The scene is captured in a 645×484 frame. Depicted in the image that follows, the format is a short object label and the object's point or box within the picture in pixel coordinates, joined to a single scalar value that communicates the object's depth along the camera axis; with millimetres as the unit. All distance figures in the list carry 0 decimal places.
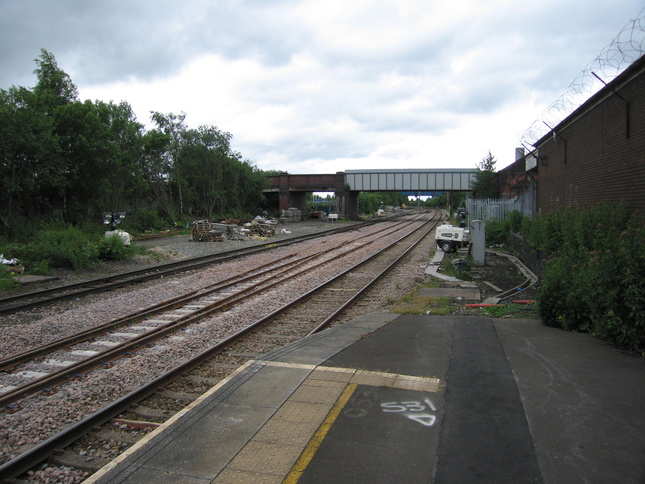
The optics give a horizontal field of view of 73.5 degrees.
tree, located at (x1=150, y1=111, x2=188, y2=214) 40812
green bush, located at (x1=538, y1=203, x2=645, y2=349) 5598
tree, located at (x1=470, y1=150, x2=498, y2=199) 36281
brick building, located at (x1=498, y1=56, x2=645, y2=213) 8641
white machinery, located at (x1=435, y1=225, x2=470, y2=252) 21344
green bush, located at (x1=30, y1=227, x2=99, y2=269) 15695
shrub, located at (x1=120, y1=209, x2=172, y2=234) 30564
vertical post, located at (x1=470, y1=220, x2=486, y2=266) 16344
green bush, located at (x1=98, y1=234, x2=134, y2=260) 17688
